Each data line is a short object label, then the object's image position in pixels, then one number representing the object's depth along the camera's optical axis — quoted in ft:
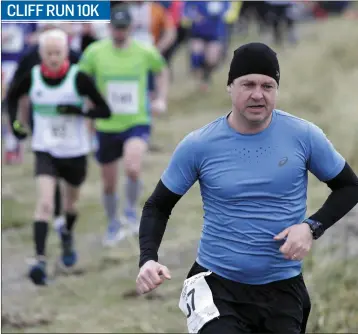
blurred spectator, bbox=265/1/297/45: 149.59
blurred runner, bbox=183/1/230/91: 112.27
